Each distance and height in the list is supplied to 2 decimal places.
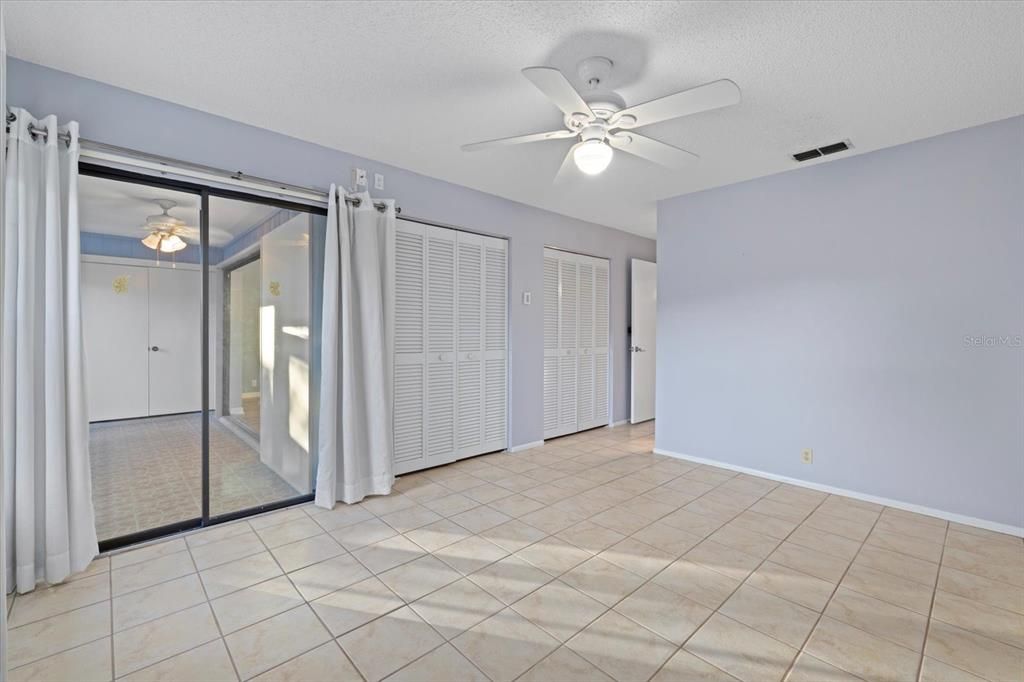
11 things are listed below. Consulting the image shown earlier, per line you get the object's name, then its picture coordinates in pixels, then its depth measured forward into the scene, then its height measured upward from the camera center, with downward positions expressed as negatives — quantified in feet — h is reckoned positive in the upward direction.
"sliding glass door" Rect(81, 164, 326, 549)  9.95 -0.30
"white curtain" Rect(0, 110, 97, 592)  7.35 -0.48
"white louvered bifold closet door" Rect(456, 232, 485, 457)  14.20 -0.21
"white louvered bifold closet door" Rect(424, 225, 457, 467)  13.51 -0.23
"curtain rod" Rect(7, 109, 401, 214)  8.26 +3.21
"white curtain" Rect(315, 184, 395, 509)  10.74 -0.37
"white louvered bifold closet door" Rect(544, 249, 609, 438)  16.99 -0.15
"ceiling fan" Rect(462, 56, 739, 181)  6.81 +3.50
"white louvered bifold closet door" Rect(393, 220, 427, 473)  12.79 -0.21
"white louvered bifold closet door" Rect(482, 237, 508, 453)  14.90 -0.16
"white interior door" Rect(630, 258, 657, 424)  19.97 -0.01
